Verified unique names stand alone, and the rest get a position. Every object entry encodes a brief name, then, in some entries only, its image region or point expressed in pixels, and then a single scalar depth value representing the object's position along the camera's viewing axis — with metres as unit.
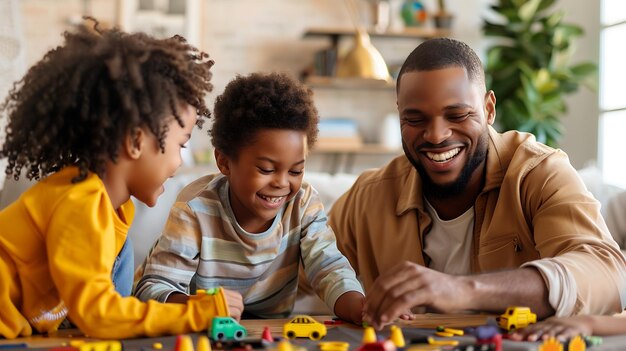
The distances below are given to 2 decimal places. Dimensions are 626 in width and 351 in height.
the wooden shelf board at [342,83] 5.66
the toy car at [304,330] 1.29
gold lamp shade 3.79
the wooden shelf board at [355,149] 5.71
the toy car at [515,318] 1.31
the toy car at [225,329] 1.24
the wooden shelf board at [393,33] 5.78
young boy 1.65
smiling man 1.40
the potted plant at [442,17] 5.93
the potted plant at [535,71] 5.09
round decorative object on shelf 5.95
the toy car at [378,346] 1.06
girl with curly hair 1.24
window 4.97
